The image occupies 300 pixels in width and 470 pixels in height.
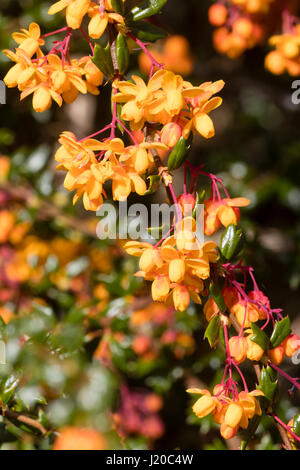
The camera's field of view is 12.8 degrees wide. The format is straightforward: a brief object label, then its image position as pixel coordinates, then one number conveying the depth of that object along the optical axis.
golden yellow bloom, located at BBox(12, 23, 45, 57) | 0.55
